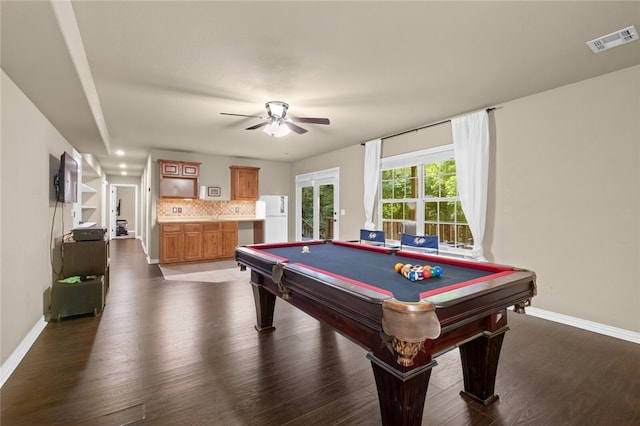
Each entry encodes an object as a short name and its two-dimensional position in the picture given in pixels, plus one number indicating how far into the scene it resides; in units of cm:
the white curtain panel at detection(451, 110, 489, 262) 379
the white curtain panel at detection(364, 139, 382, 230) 541
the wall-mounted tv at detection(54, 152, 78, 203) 337
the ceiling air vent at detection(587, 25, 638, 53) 220
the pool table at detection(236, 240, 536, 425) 121
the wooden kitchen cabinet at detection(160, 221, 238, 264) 626
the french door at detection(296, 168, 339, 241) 671
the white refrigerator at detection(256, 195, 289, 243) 774
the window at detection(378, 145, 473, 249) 430
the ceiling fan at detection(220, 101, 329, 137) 337
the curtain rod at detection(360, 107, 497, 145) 378
